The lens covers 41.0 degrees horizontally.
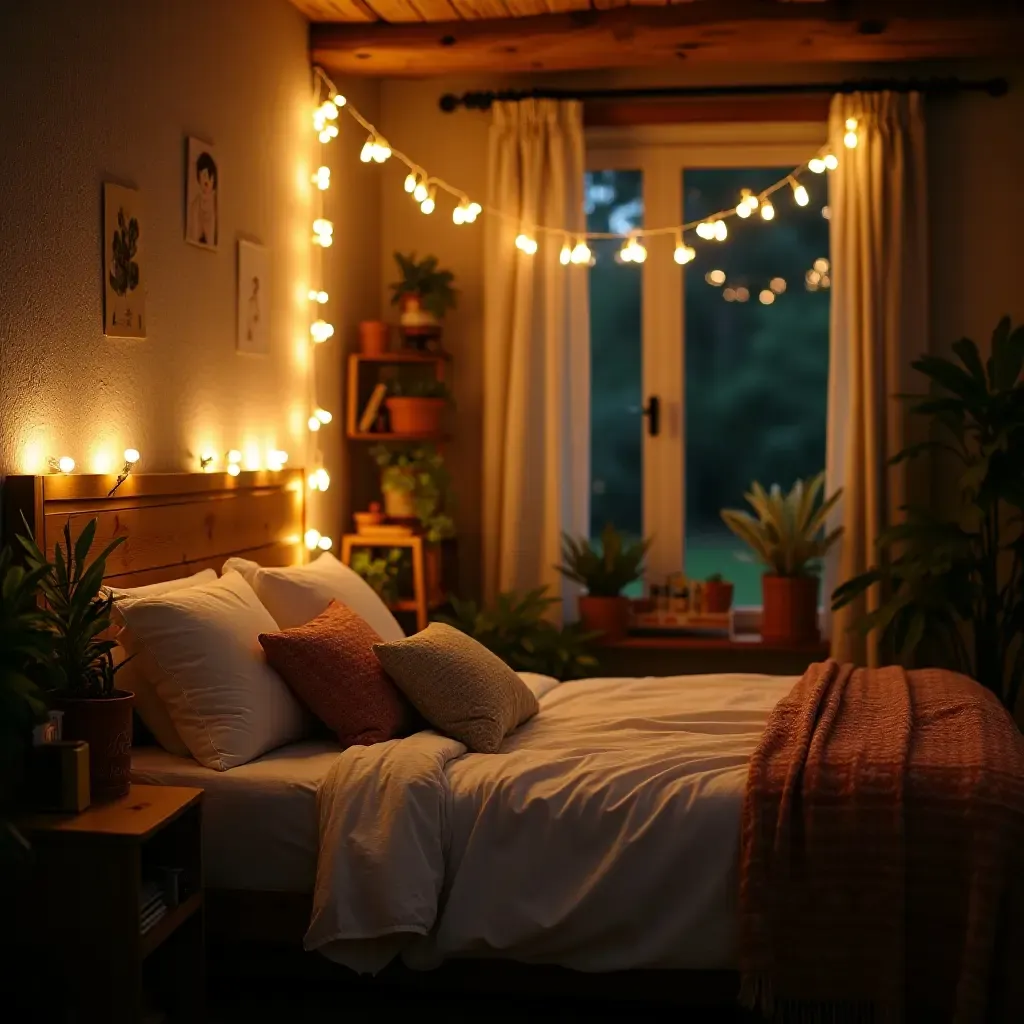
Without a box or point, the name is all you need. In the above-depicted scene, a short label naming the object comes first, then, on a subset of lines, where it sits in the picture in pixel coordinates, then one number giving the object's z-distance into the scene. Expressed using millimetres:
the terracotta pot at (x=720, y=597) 5578
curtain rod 5293
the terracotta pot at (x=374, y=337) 5297
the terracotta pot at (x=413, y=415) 5203
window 5680
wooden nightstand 2436
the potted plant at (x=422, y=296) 5320
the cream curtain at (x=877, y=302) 5273
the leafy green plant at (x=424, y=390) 5227
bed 2703
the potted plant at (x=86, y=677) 2623
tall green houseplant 4711
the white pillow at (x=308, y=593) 3639
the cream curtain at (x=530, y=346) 5465
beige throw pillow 3270
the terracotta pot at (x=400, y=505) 5219
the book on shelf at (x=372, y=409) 5223
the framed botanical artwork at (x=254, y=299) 4246
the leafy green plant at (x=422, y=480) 5176
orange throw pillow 3240
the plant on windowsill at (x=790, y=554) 5336
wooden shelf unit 5258
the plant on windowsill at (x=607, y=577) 5426
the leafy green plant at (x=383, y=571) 5027
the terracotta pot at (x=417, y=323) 5324
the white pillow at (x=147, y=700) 3143
